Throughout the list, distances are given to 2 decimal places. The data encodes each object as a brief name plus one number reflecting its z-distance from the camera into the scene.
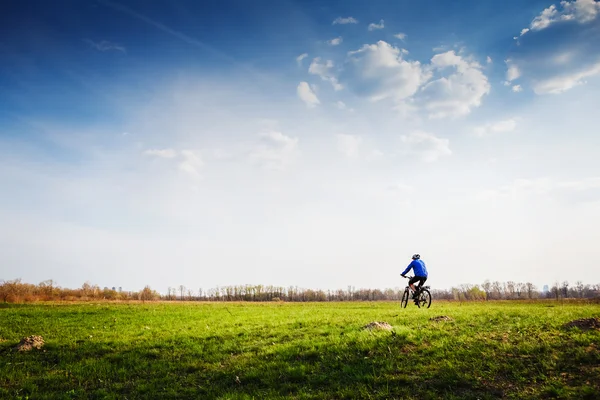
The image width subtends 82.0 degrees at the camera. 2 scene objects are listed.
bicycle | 20.80
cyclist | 19.62
